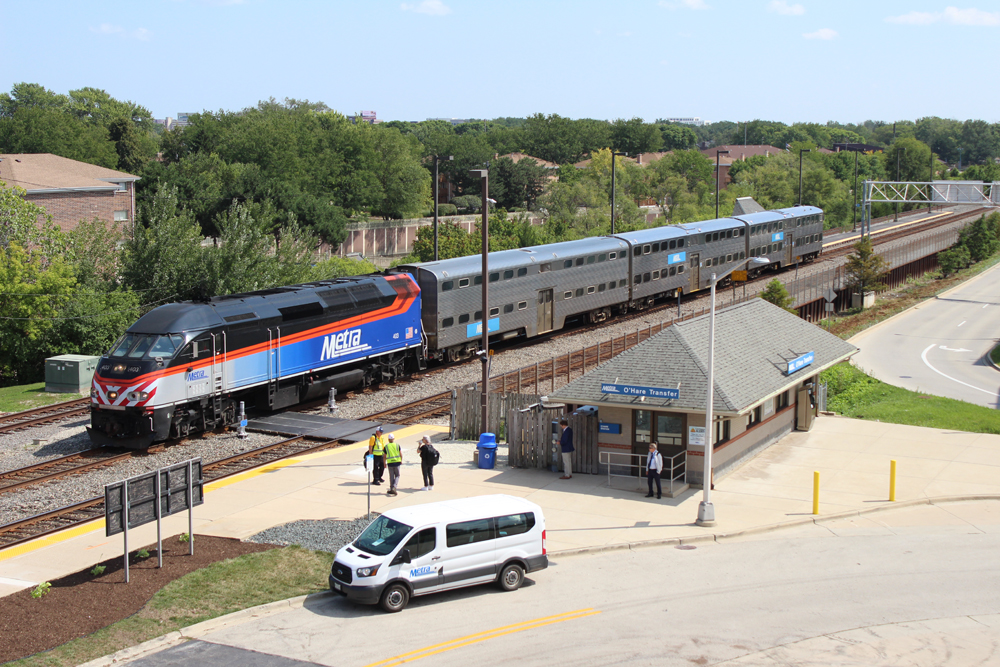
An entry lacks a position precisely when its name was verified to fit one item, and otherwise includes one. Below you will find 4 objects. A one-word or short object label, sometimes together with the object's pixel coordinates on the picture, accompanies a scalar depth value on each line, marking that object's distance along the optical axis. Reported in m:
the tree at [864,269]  58.47
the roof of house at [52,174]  59.72
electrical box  34.06
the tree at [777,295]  45.66
